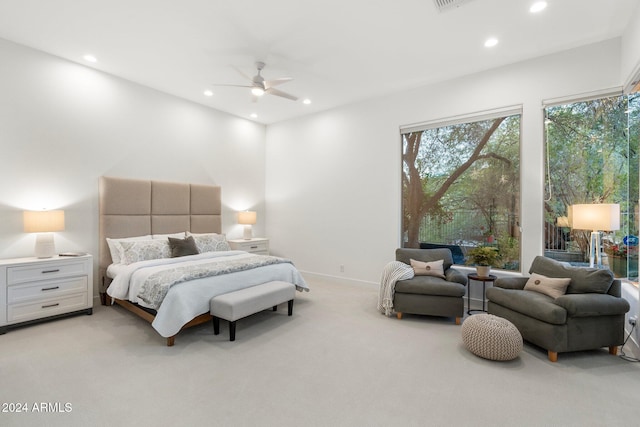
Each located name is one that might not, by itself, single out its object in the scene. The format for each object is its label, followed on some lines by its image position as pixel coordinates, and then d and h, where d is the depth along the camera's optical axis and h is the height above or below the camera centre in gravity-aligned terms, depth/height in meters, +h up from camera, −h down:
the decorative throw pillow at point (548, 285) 2.98 -0.70
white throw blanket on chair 3.75 -0.81
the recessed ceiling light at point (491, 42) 3.39 +1.99
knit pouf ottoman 2.59 -1.07
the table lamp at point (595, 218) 2.97 -0.01
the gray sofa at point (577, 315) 2.63 -0.88
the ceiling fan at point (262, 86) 3.76 +1.64
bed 3.06 -0.60
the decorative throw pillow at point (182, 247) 4.27 -0.46
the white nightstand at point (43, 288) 3.19 -0.84
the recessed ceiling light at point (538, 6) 2.79 +1.98
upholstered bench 3.03 -0.93
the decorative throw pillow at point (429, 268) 3.93 -0.68
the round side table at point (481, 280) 3.65 -0.77
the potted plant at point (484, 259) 3.70 -0.52
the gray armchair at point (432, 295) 3.54 -0.94
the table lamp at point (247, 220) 5.86 -0.09
